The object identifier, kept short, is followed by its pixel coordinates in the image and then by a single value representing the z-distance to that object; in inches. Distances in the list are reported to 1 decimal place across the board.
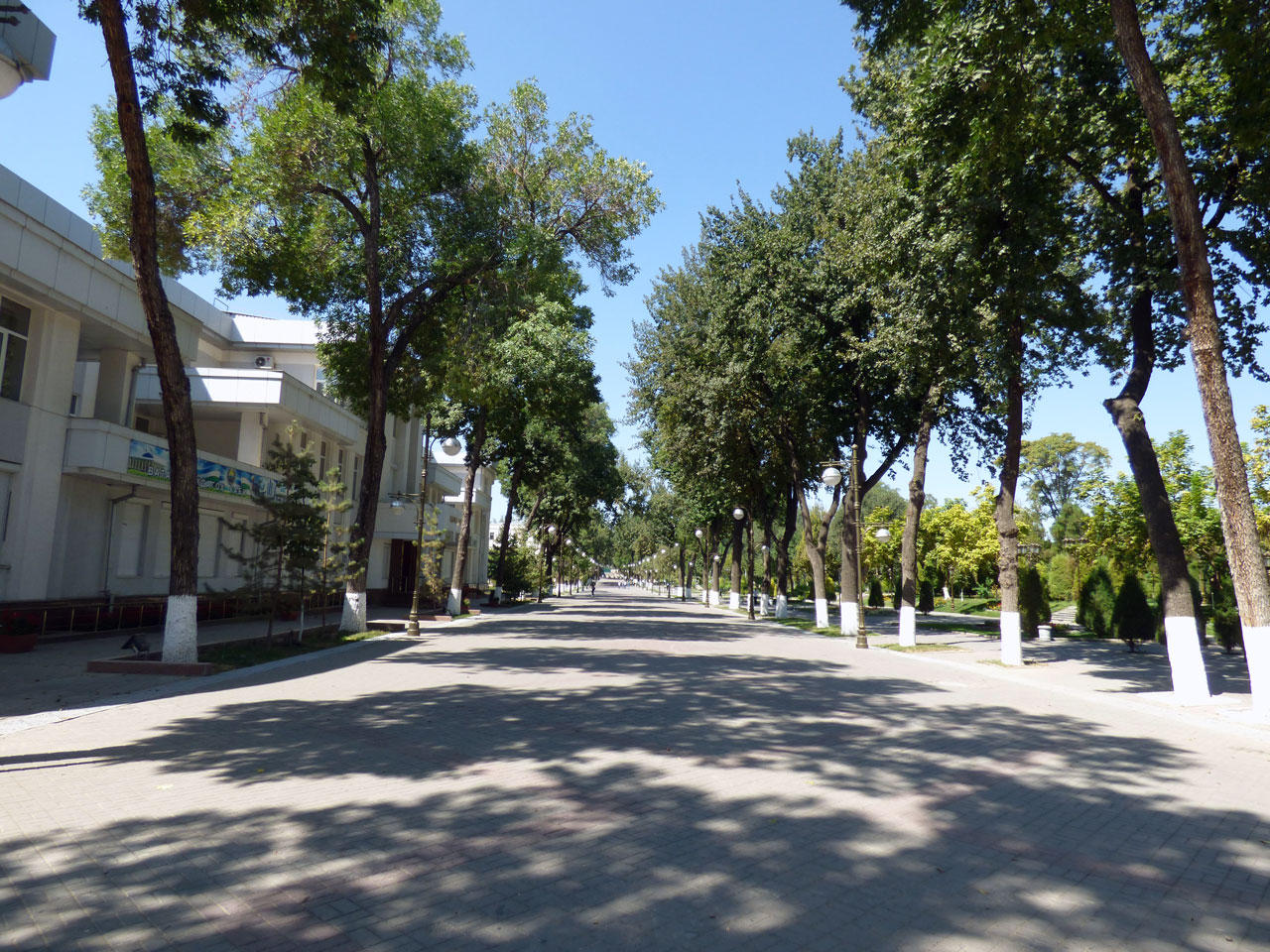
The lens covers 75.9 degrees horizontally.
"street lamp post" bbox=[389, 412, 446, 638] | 874.8
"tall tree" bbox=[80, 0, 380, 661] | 493.4
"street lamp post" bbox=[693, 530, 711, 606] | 2413.4
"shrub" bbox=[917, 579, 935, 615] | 1912.3
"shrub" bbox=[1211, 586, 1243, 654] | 863.1
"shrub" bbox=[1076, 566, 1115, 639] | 1184.2
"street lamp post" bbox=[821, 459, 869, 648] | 879.7
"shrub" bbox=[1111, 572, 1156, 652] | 900.0
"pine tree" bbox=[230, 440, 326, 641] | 673.6
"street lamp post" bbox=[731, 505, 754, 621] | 1392.7
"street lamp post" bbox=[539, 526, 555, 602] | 2198.6
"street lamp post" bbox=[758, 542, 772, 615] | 1583.4
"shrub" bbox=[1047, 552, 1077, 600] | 2071.9
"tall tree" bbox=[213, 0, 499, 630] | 754.2
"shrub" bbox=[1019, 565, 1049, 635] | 1261.1
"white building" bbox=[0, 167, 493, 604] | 668.1
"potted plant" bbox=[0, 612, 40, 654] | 589.3
